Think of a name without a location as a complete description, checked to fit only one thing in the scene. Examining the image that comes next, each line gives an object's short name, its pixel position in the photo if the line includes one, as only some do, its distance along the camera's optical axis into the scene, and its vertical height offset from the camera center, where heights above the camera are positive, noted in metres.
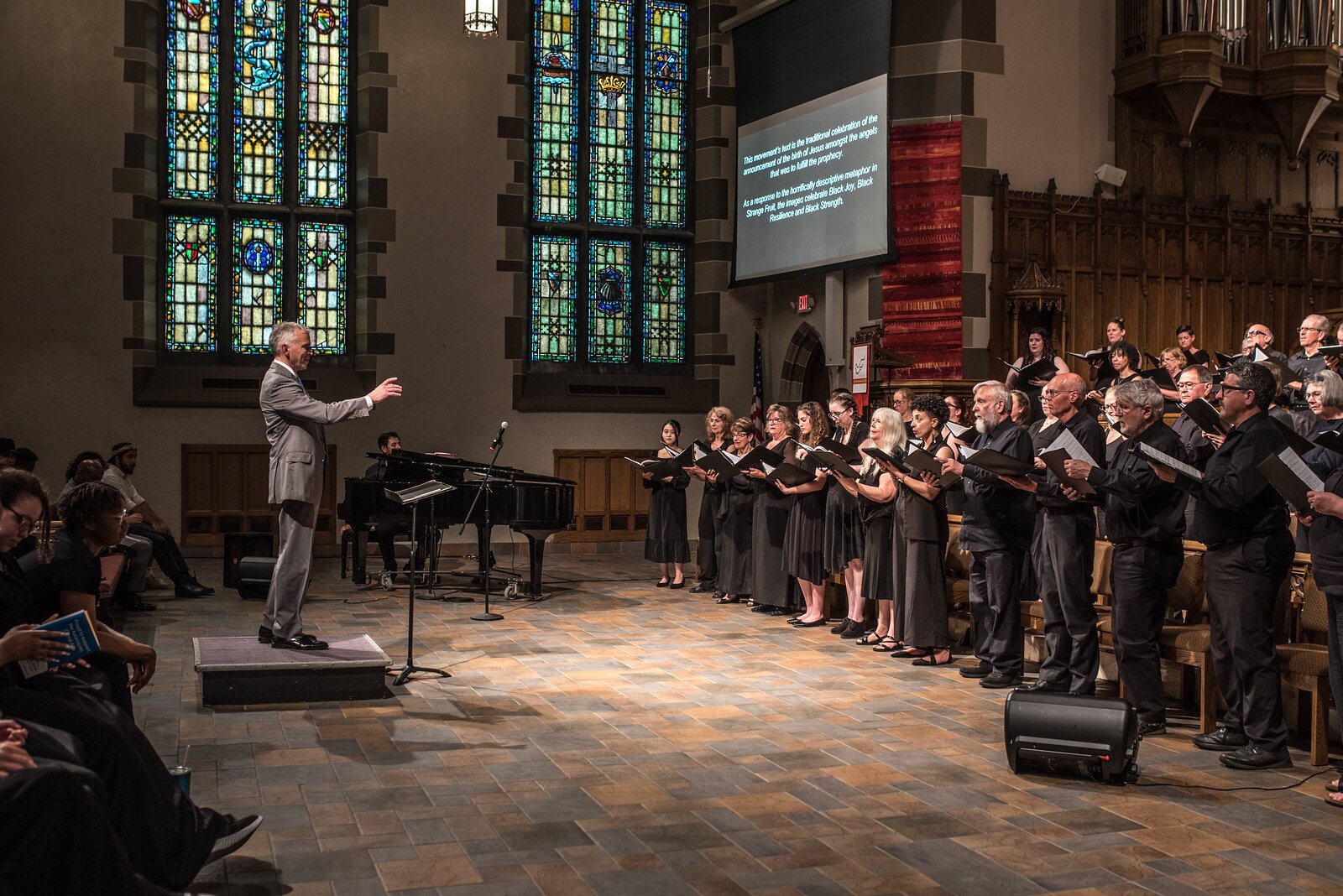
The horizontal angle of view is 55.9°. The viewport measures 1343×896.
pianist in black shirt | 10.24 -1.02
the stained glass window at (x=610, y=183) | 13.78 +2.60
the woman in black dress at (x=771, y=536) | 8.79 -0.82
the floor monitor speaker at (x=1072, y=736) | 4.45 -1.12
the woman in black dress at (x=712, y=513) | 10.12 -0.77
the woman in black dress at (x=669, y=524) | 10.54 -0.89
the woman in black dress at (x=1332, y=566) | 4.38 -0.49
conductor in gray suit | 6.00 -0.23
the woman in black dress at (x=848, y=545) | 7.97 -0.81
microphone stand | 8.62 -1.07
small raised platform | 5.73 -1.20
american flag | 13.44 +0.20
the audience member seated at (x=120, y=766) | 3.09 -0.88
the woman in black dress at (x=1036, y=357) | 9.95 +0.51
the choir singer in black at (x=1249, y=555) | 4.81 -0.50
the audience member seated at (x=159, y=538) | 9.62 -0.95
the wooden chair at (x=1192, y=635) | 5.32 -0.92
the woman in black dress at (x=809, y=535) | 8.34 -0.77
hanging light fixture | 7.25 +2.31
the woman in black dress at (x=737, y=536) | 9.55 -0.89
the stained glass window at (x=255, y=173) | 12.77 +2.48
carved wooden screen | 11.48 +1.50
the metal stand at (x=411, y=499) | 6.36 -0.42
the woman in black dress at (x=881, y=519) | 7.39 -0.59
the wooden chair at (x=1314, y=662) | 4.83 -0.92
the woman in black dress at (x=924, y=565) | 6.94 -0.80
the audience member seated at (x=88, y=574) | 3.71 -0.48
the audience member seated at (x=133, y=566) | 8.71 -1.08
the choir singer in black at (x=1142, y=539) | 5.18 -0.48
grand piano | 9.43 -0.65
